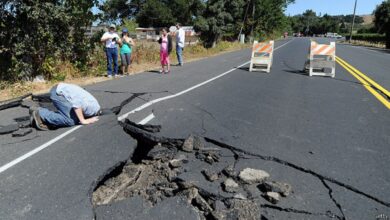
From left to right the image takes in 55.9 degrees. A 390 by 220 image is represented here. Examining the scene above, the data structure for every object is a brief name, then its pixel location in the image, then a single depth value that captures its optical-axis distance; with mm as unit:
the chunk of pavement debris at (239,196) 3629
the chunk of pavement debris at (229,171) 4159
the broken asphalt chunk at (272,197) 3570
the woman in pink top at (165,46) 13289
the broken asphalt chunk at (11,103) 7605
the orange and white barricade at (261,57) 14594
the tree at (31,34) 10883
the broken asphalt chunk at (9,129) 5766
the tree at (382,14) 59819
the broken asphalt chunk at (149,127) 5746
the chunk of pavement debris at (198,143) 5031
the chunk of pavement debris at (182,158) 4591
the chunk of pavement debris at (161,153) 4746
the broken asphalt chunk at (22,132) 5621
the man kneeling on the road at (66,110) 5672
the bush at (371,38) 59991
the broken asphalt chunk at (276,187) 3734
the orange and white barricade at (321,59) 13570
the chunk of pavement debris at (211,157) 4578
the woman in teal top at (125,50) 12438
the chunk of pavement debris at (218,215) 3271
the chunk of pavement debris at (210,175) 4047
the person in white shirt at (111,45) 11883
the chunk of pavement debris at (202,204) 3462
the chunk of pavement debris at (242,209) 3280
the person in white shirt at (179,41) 15820
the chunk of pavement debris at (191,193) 3668
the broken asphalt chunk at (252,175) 4004
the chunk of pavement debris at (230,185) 3808
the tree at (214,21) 38625
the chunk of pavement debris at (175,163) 4398
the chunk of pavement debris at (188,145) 4965
